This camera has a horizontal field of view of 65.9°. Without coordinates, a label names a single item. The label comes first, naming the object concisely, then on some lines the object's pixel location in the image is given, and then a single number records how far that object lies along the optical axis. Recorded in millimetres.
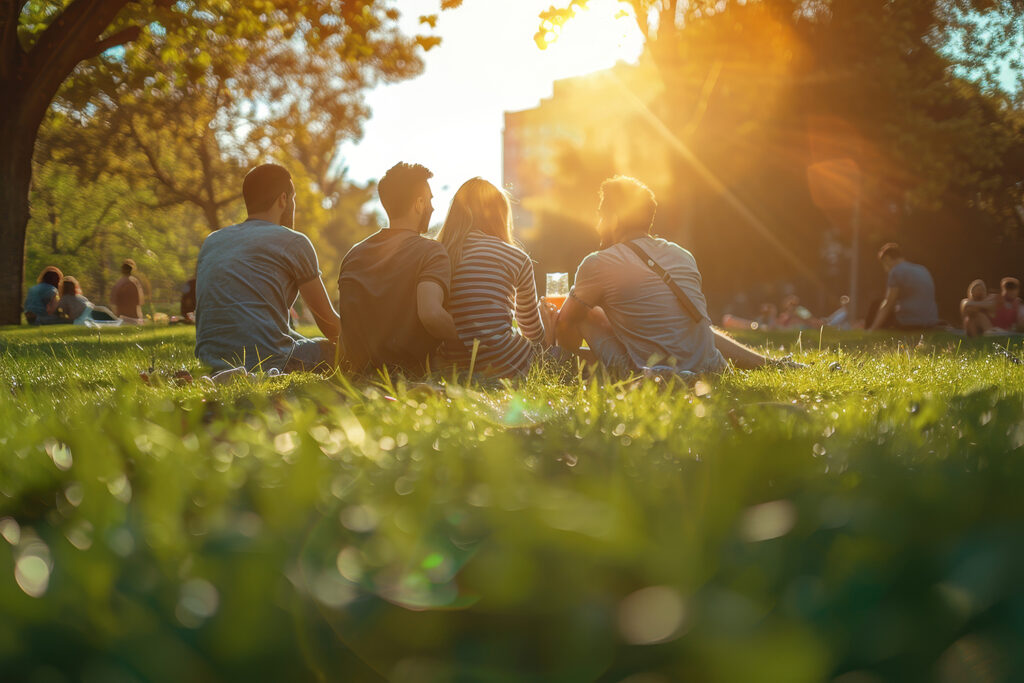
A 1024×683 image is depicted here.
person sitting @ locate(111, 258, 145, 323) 18875
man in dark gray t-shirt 5328
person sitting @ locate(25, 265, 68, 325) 15719
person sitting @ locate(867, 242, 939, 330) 14586
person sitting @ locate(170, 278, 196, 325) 16953
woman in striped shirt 5617
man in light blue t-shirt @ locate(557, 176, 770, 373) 5930
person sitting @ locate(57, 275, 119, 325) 16172
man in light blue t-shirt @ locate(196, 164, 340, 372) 5719
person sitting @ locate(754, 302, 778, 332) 28320
